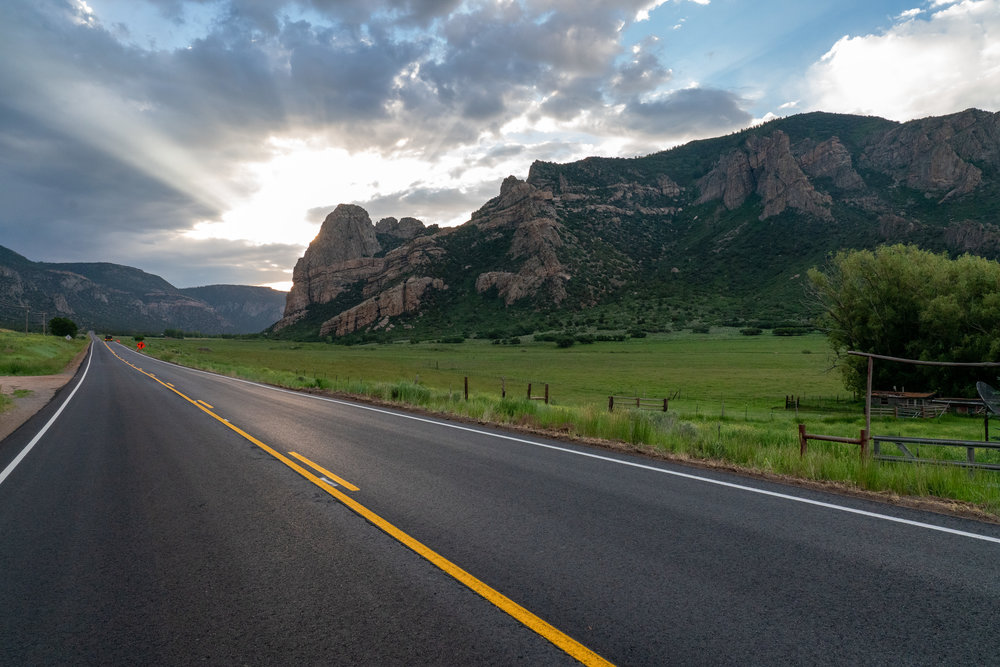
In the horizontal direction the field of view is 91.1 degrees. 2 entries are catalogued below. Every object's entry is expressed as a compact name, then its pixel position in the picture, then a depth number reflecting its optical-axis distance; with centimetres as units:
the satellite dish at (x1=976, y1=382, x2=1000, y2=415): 968
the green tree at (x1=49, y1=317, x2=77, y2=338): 12519
